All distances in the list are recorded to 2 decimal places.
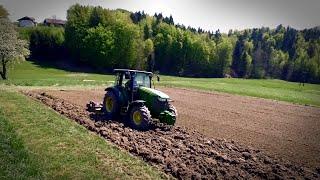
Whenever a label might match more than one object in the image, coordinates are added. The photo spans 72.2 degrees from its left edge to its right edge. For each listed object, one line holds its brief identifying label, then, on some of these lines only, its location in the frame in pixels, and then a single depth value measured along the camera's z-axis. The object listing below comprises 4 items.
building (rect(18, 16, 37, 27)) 70.46
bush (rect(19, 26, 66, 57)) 41.74
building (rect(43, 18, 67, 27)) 65.11
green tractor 9.27
